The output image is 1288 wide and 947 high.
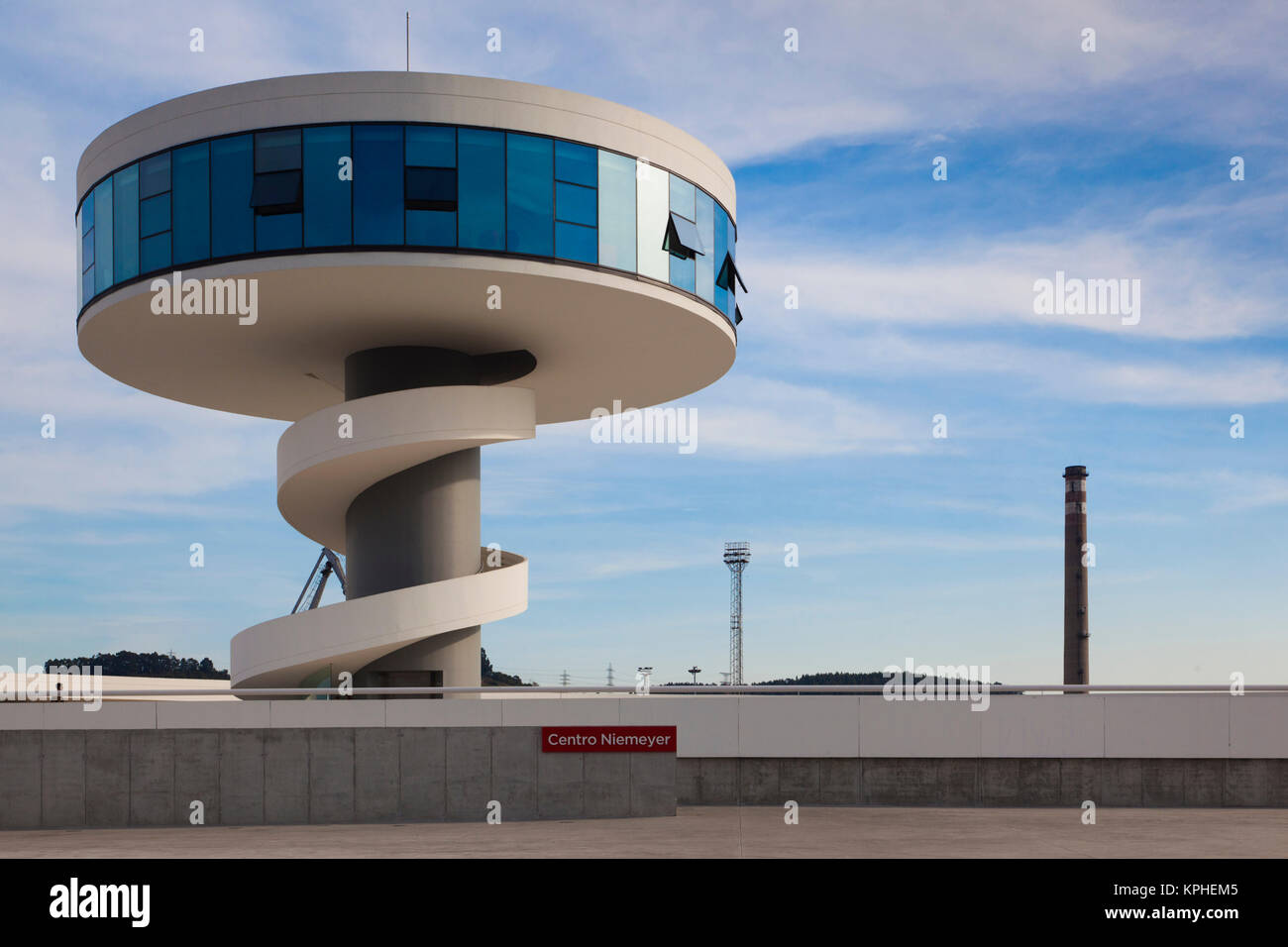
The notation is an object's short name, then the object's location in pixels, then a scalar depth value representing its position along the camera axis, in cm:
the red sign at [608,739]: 2138
